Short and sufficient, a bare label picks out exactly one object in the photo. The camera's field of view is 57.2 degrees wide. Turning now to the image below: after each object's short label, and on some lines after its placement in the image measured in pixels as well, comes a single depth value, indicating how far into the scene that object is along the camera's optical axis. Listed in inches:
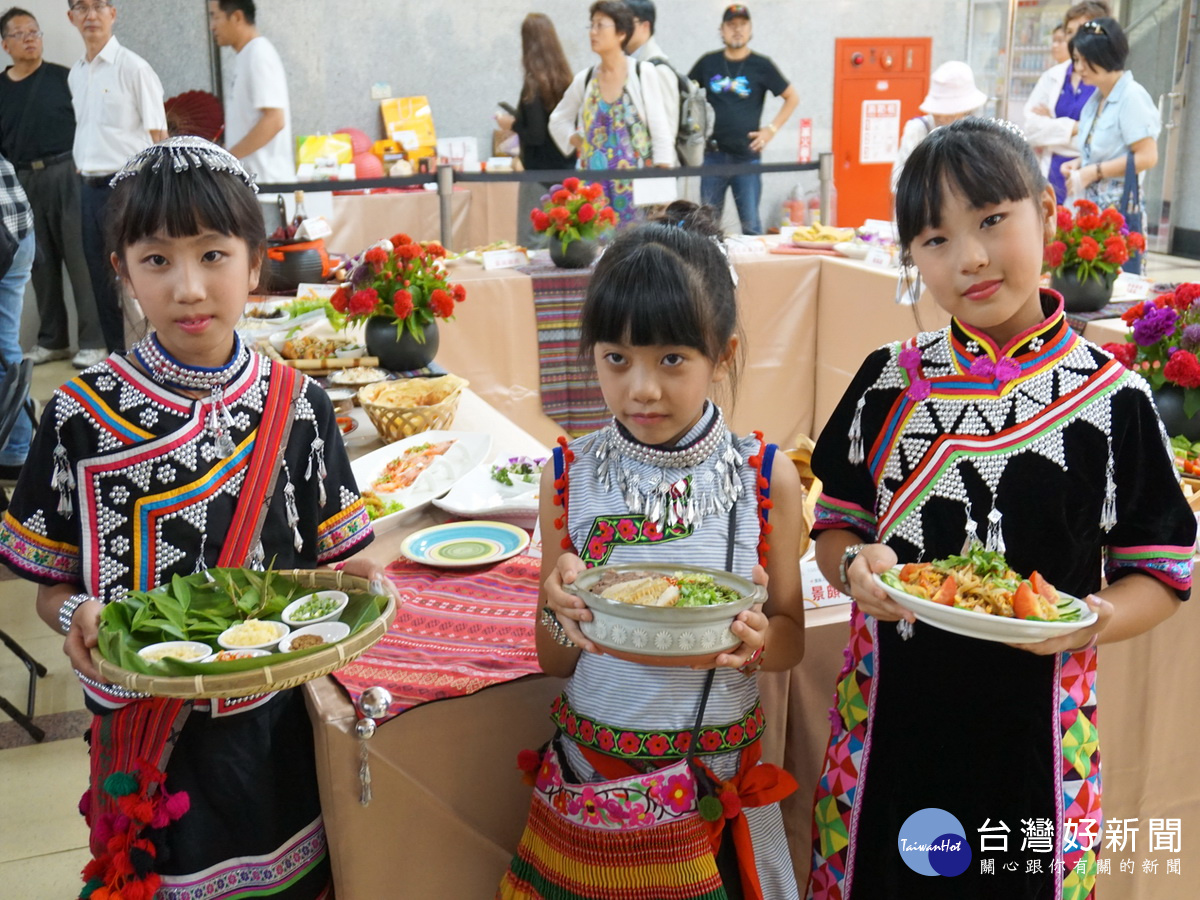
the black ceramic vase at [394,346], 118.1
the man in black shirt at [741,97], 261.1
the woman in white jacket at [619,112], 199.6
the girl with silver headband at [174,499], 49.1
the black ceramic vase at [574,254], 168.2
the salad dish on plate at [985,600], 40.7
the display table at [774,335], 165.9
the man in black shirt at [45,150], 232.7
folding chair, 103.3
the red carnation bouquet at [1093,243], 125.3
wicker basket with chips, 96.2
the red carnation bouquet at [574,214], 164.2
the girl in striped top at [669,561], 48.6
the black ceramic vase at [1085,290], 127.3
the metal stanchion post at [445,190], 187.6
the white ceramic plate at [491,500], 78.0
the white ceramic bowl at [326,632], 45.0
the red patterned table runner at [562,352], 168.6
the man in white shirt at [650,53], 205.5
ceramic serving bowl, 42.5
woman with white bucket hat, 222.8
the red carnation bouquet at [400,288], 116.8
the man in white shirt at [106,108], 205.2
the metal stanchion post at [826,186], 211.0
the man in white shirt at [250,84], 202.7
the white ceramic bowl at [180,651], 43.7
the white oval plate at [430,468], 80.4
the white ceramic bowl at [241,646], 45.1
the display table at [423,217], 272.7
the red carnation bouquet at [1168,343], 82.4
